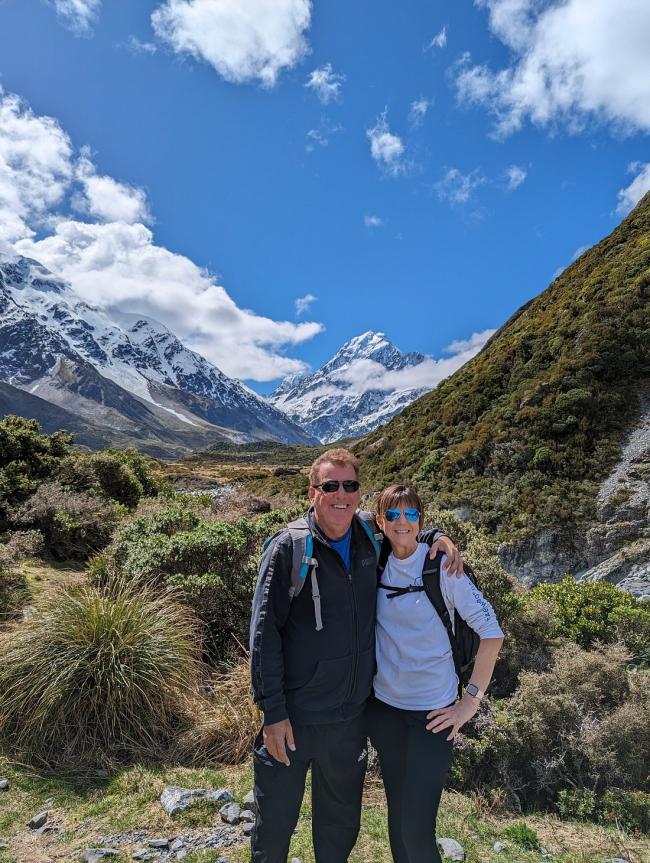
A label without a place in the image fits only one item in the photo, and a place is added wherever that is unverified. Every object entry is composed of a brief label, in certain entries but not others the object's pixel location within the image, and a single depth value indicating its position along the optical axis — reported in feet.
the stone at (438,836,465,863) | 10.67
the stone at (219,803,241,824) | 11.73
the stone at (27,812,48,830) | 11.52
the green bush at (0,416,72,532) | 38.88
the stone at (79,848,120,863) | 10.32
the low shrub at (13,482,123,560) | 35.37
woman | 8.00
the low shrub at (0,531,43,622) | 22.97
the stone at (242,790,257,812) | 12.30
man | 7.99
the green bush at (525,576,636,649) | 19.86
